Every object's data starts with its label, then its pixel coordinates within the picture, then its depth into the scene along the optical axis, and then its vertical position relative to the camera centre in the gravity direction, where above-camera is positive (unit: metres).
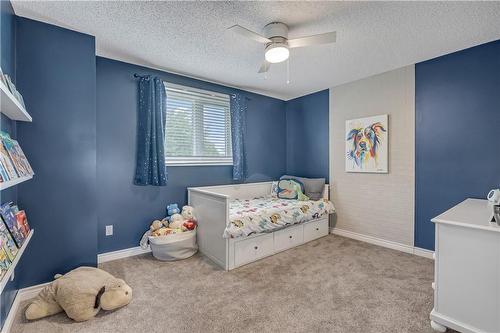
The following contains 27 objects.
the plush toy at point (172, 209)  3.07 -0.59
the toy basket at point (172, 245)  2.68 -0.94
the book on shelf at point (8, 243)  1.30 -0.44
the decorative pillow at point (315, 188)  3.76 -0.40
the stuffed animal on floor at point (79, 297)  1.71 -0.99
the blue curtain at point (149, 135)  2.88 +0.35
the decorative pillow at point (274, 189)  3.97 -0.45
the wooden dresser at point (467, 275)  1.42 -0.71
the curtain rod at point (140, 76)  2.88 +1.07
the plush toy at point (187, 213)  3.04 -0.64
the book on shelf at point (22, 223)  1.62 -0.41
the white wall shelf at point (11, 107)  1.29 +0.37
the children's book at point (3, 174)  1.18 -0.05
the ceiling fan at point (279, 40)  1.92 +1.01
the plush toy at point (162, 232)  2.71 -0.78
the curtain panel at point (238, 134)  3.71 +0.45
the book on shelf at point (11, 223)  1.43 -0.36
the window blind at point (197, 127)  3.22 +0.52
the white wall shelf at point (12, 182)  1.11 -0.09
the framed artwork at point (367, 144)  3.14 +0.25
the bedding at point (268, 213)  2.54 -0.62
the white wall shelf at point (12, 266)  1.12 -0.54
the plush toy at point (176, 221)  2.87 -0.70
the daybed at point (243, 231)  2.52 -0.76
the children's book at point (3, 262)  1.17 -0.50
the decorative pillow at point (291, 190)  3.67 -0.42
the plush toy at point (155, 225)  2.85 -0.74
